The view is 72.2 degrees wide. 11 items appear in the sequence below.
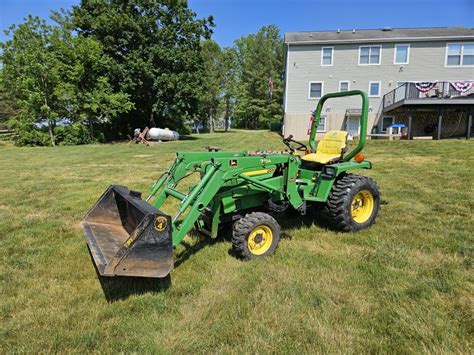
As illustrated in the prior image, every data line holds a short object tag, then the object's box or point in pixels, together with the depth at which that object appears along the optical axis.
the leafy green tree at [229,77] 47.03
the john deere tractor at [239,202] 2.96
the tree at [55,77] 22.02
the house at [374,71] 22.73
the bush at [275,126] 43.19
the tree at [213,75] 44.66
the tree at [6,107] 38.13
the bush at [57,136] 22.88
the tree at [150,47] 24.26
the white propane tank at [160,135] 23.37
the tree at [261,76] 51.56
